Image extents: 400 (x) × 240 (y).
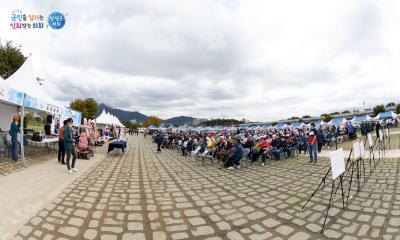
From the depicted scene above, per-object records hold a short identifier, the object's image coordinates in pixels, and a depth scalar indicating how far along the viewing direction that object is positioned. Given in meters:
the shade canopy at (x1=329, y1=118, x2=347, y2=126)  30.01
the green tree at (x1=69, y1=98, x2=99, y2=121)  58.31
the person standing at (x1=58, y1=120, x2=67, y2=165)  9.25
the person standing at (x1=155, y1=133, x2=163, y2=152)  17.15
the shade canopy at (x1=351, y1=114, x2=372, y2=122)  34.42
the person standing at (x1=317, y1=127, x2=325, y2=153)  13.65
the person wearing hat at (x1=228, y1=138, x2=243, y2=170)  9.62
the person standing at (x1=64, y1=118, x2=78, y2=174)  7.46
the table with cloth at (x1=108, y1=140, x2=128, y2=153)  13.44
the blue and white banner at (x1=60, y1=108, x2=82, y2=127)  12.87
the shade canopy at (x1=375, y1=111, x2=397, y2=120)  33.10
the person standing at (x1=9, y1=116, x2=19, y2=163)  8.24
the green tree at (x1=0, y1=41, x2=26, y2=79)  20.45
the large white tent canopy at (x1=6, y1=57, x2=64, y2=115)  9.23
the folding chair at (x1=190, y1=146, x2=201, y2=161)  11.79
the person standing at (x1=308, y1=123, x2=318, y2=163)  10.02
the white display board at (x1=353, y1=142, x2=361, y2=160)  5.55
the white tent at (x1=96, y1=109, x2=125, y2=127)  25.24
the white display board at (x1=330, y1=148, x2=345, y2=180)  3.79
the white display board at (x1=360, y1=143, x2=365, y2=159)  6.09
